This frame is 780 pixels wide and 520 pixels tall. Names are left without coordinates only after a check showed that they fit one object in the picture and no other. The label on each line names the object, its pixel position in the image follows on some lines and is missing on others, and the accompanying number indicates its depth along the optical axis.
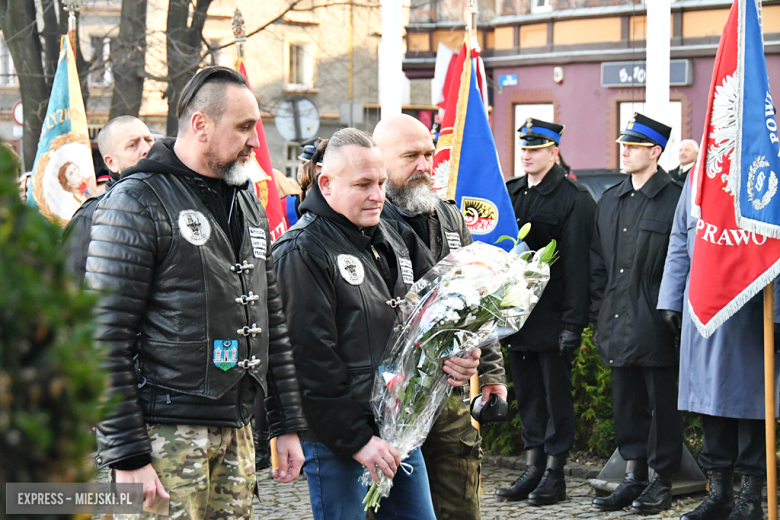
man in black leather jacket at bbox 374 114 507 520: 4.13
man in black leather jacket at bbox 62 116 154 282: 5.75
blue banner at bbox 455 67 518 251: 6.91
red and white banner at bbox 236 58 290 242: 8.27
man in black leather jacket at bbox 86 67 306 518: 2.83
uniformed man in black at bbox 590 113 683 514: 6.16
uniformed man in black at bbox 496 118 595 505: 6.56
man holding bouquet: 3.48
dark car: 14.72
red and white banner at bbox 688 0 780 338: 5.56
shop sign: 22.36
